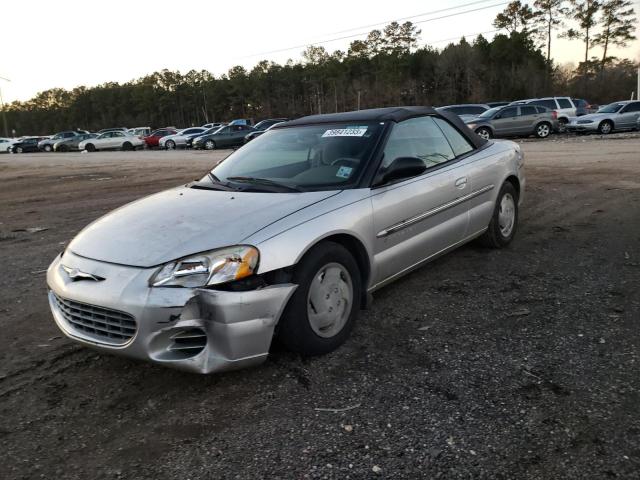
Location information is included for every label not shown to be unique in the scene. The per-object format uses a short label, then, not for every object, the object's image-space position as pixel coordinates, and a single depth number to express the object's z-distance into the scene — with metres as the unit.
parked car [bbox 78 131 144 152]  39.19
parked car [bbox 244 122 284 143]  29.39
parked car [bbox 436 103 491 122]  26.14
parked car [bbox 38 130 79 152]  46.06
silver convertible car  2.78
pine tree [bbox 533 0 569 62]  58.53
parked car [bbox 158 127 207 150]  37.27
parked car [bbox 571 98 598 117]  28.91
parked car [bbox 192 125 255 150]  32.44
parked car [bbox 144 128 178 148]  40.31
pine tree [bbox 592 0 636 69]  55.44
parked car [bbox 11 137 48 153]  46.78
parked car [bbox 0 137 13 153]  47.97
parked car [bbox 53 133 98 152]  42.81
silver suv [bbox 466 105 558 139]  22.66
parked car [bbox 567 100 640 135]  22.81
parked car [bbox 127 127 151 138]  46.20
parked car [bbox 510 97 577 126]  25.48
